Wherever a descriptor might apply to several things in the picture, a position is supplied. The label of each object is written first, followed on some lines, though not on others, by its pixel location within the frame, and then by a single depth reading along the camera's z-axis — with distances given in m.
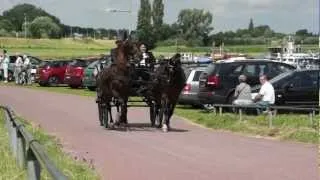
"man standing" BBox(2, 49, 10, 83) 51.47
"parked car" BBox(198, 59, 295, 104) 25.56
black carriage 19.97
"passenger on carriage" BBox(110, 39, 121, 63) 19.66
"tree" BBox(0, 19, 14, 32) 171.95
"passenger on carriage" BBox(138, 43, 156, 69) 20.16
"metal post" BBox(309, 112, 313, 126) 17.97
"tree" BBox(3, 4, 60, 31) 189.12
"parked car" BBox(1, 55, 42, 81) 50.89
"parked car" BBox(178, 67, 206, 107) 27.97
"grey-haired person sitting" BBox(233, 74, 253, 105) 22.42
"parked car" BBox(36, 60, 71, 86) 46.72
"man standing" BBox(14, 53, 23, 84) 48.83
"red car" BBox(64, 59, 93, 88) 43.19
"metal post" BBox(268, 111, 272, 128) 18.86
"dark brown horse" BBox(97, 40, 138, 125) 19.50
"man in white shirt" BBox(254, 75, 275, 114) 21.75
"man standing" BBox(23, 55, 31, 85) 48.84
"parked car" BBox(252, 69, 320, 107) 23.69
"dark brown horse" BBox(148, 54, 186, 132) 19.59
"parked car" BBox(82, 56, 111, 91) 39.16
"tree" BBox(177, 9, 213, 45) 120.12
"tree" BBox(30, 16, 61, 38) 156.12
